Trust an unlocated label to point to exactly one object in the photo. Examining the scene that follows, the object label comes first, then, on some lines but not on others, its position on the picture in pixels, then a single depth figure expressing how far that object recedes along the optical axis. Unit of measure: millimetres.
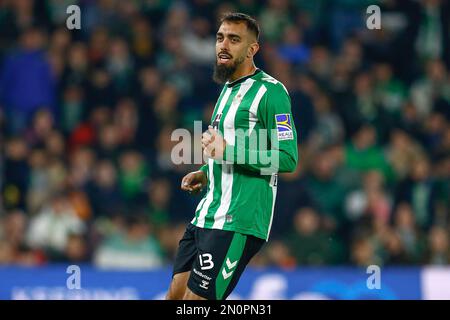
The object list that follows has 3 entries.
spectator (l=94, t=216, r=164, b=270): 11055
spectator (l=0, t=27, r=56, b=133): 12539
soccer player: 5703
